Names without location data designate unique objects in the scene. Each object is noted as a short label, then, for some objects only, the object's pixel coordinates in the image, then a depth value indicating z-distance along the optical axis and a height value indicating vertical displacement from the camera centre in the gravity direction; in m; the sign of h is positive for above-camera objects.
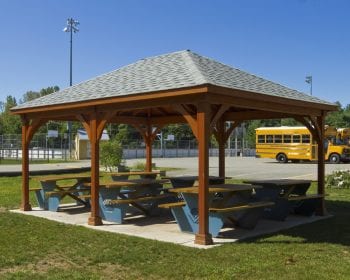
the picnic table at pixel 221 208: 9.11 -1.16
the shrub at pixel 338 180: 18.03 -1.24
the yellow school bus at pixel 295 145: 37.34 +0.06
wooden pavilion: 8.65 +0.89
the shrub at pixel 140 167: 27.79 -1.10
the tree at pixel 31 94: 109.36 +11.74
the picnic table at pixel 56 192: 12.36 -1.09
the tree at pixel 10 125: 76.88 +3.60
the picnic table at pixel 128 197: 10.80 -1.12
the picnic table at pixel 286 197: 10.91 -1.13
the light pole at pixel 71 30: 48.78 +11.56
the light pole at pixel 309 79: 71.19 +9.34
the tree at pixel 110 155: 27.72 -0.43
